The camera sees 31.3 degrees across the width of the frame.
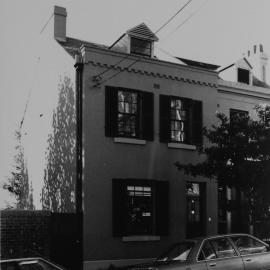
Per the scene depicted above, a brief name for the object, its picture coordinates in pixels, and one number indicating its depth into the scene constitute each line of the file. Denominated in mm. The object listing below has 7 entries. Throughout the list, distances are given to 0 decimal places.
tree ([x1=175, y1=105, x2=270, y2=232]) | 14344
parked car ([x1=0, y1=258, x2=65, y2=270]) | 8250
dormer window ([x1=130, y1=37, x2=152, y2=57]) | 18630
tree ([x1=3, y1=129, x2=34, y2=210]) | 20953
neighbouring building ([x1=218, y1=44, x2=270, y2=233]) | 19688
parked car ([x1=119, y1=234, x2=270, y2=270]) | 10047
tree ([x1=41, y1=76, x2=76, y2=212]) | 17047
